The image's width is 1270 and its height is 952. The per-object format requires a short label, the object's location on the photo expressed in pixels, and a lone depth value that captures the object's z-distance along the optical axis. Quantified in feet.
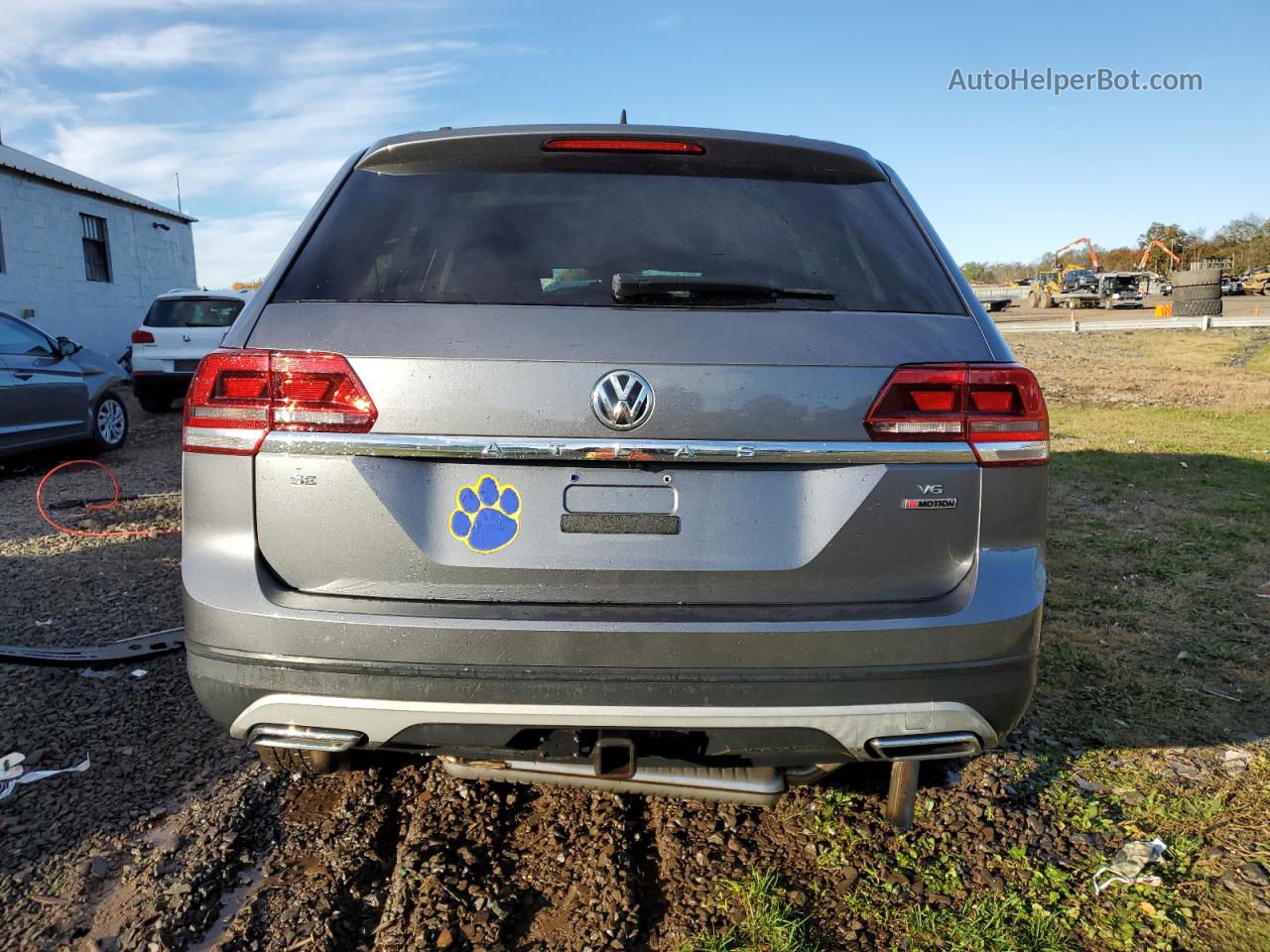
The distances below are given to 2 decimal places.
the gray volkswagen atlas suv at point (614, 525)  6.48
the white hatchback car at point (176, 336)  42.68
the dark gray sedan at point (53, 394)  27.53
